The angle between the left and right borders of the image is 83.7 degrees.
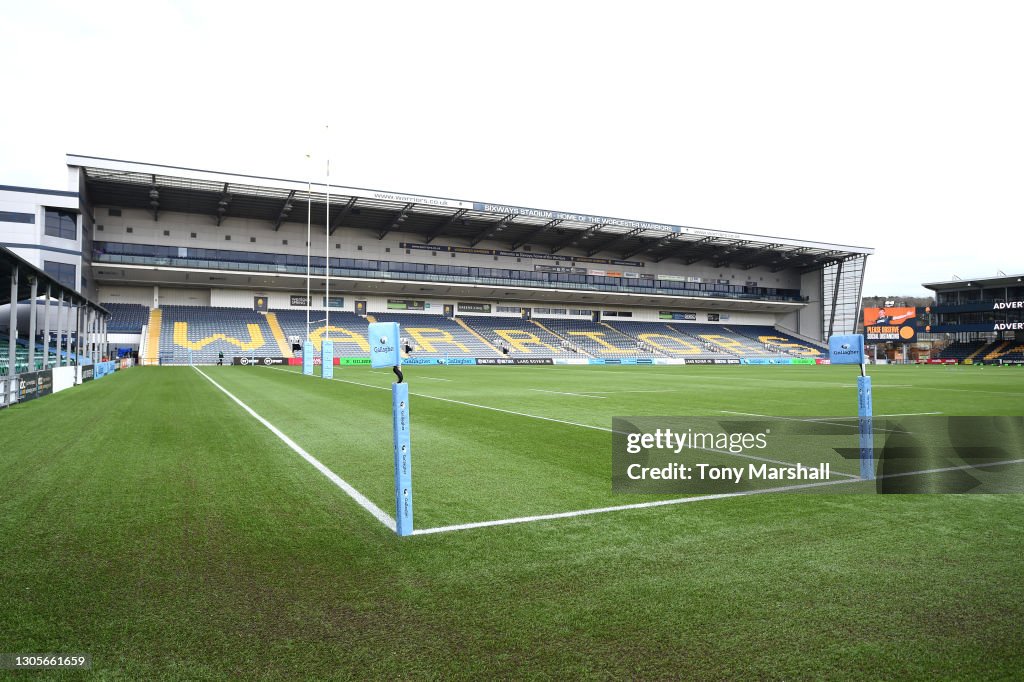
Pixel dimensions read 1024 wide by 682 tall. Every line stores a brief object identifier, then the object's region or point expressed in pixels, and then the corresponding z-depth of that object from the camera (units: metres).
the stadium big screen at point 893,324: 61.03
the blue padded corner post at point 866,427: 6.46
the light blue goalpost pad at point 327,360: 27.48
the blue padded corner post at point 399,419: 4.38
